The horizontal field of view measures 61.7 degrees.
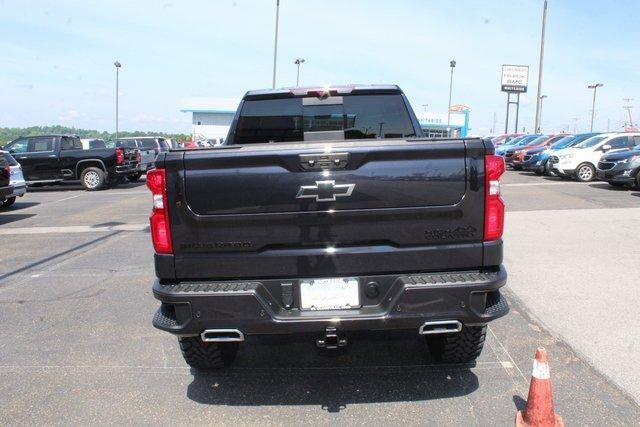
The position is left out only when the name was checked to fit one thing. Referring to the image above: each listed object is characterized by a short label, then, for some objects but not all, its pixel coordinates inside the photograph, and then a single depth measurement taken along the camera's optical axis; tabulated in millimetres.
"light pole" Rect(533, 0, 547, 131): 33500
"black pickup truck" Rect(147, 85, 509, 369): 3031
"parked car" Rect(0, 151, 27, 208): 12836
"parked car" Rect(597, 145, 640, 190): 14852
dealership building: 76250
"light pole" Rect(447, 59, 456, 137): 57125
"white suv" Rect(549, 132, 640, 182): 18109
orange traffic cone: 2900
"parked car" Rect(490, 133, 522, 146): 36088
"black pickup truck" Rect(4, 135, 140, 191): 18562
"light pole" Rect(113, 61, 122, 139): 41031
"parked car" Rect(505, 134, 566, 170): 23625
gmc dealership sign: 57906
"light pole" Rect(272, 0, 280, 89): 31328
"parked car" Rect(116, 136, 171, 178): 22406
